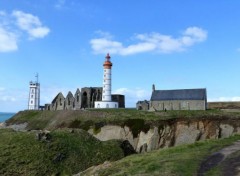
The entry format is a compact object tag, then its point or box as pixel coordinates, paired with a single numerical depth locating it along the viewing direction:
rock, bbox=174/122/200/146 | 57.09
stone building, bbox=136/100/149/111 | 87.01
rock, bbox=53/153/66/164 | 34.59
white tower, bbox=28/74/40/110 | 130.25
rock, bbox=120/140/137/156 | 40.88
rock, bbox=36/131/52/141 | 37.34
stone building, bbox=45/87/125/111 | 103.50
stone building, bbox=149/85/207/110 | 78.56
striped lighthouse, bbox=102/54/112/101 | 95.56
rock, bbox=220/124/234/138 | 58.02
